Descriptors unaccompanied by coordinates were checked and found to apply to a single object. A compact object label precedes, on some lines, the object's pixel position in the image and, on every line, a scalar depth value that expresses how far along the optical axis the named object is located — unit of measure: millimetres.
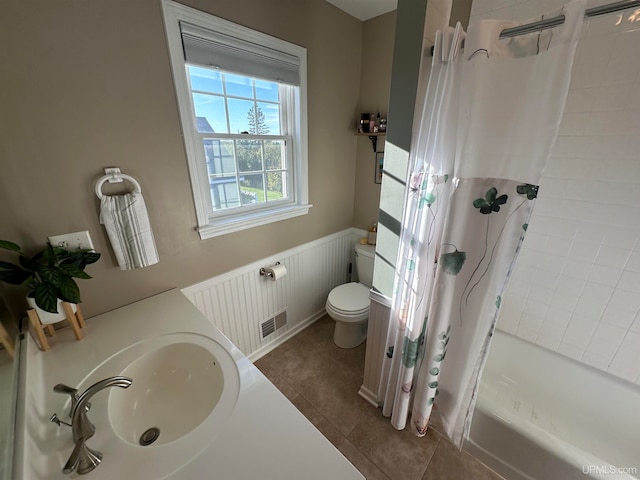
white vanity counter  612
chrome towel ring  1070
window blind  1230
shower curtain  840
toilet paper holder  1793
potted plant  864
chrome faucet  588
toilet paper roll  1796
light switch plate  1033
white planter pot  920
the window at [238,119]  1250
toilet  1874
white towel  1098
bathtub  1093
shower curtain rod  680
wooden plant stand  918
